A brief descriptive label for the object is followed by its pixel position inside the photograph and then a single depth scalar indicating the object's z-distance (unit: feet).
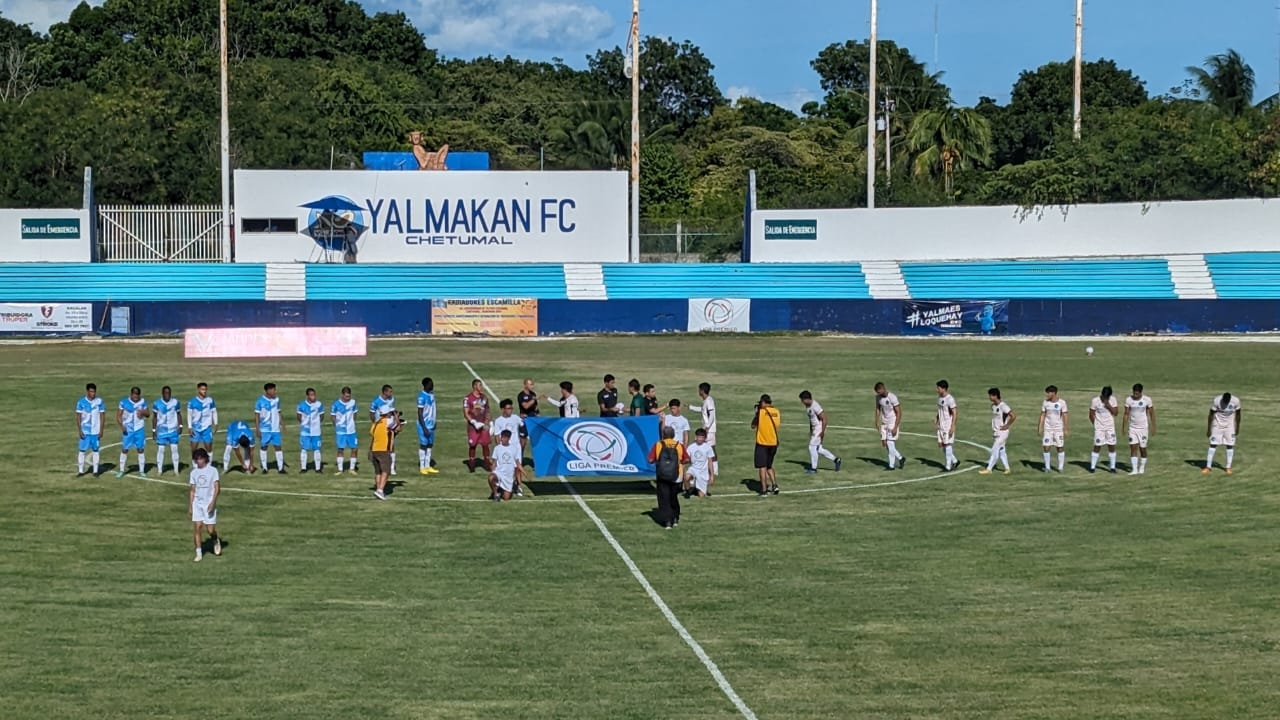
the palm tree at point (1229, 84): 335.47
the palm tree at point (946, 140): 311.27
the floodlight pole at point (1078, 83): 276.82
